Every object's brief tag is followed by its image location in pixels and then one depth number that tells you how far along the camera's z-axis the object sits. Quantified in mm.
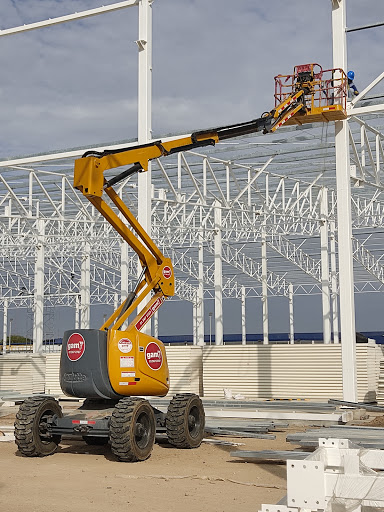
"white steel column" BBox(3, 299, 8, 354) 51969
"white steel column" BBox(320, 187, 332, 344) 30711
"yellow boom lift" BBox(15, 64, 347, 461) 11492
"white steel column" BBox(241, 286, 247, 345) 48750
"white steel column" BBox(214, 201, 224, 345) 30122
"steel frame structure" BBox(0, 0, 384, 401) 17406
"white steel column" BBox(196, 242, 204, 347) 37731
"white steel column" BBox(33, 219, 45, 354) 29844
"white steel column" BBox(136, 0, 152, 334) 19219
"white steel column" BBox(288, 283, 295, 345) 46966
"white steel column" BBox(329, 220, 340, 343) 34531
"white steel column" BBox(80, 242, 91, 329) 35500
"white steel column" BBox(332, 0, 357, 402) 16531
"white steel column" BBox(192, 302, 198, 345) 48562
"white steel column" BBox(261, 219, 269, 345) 35781
